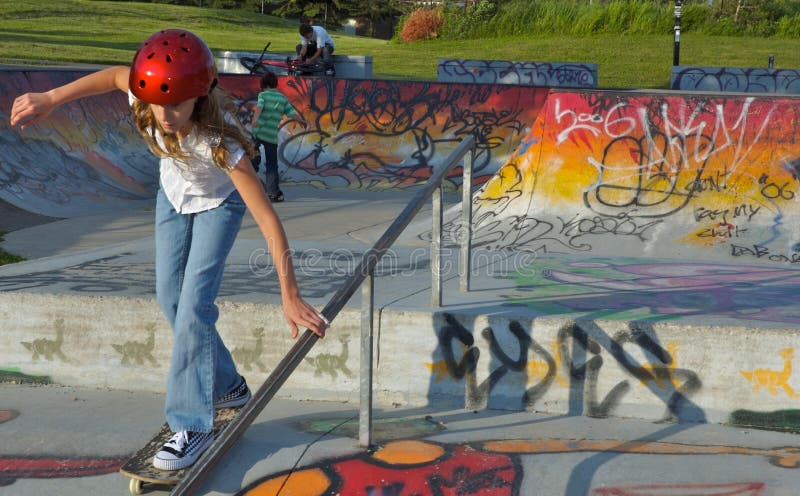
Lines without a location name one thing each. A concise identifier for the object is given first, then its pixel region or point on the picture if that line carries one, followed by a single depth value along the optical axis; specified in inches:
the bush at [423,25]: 1595.7
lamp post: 1070.6
